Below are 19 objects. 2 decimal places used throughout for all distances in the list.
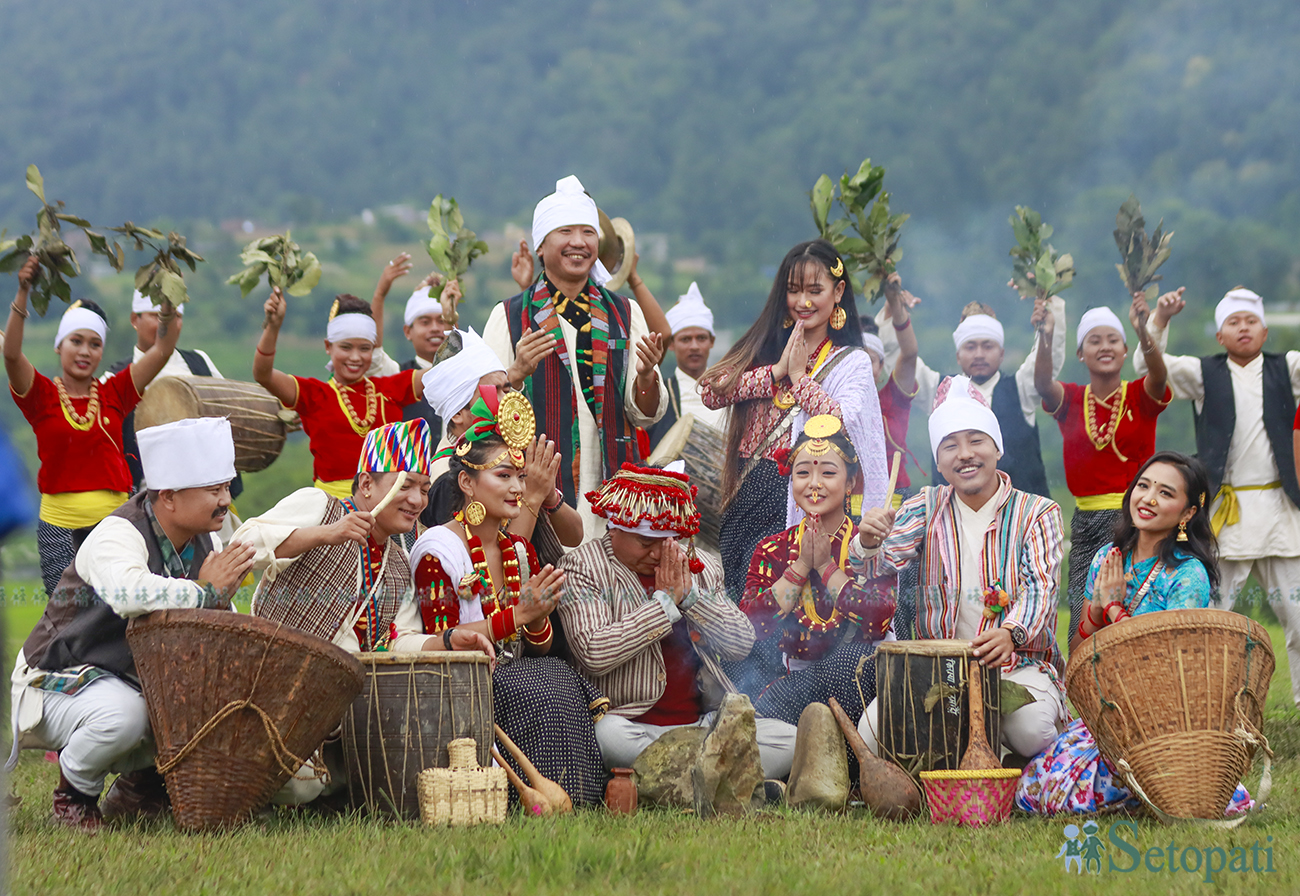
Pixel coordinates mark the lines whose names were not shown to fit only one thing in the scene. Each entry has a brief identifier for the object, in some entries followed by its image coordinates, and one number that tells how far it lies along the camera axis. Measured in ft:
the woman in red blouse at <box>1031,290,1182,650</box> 43.04
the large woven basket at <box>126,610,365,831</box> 25.38
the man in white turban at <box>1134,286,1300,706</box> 42.01
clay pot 28.63
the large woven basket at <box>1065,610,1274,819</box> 26.27
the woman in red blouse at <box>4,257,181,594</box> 39.58
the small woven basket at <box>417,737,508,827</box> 26.63
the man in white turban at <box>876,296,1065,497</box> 44.34
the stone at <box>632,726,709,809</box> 29.04
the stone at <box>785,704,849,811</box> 28.91
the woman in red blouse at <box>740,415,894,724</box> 32.35
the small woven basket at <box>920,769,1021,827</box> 27.55
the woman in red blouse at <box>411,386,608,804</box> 29.14
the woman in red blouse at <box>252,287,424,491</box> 41.01
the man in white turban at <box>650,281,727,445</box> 51.01
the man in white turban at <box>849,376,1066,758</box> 30.48
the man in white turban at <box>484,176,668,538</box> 37.06
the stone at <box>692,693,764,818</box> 28.22
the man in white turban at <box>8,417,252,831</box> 26.53
